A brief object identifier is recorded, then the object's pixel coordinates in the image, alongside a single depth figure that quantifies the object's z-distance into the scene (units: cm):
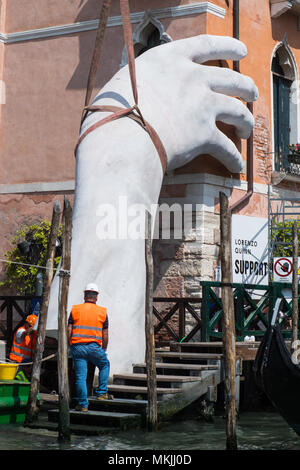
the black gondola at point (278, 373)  1004
